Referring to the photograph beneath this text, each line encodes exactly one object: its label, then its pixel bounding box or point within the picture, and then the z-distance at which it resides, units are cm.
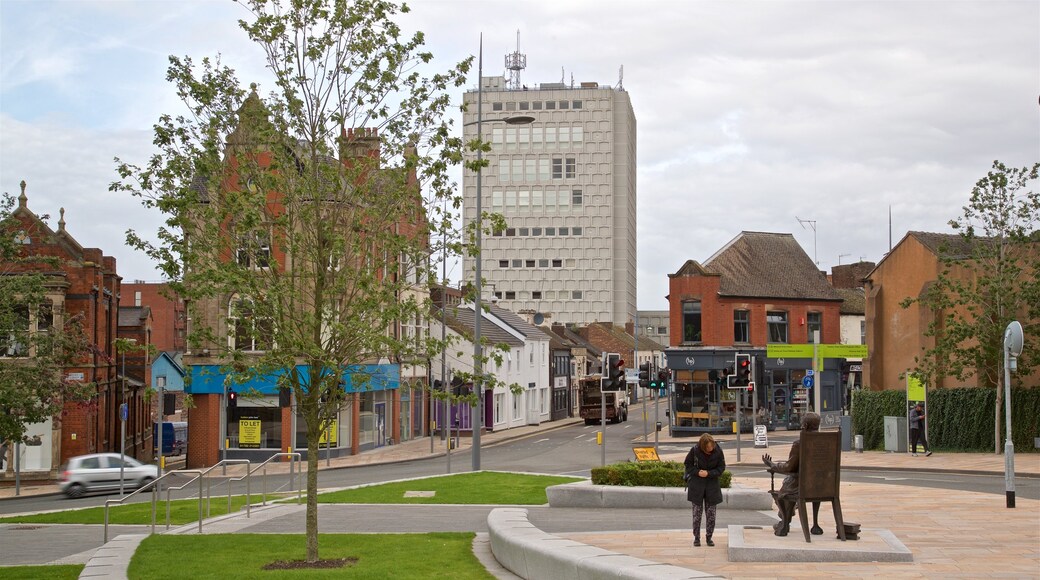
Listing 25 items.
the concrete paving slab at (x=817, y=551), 1315
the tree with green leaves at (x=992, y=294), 3691
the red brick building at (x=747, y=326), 5669
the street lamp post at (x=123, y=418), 3181
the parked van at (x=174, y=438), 5678
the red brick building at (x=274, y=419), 4556
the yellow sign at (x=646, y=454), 2822
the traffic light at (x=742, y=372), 3747
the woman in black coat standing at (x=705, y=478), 1542
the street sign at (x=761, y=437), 4438
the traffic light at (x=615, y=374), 3150
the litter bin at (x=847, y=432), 4316
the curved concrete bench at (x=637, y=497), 2144
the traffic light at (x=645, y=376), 3722
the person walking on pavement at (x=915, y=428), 3878
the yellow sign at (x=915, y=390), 4009
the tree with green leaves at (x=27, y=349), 3033
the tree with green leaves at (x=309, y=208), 1474
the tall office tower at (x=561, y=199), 12606
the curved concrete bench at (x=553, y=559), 1073
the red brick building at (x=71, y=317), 4078
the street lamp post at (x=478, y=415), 3222
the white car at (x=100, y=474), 3425
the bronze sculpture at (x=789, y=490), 1433
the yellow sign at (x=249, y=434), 4622
